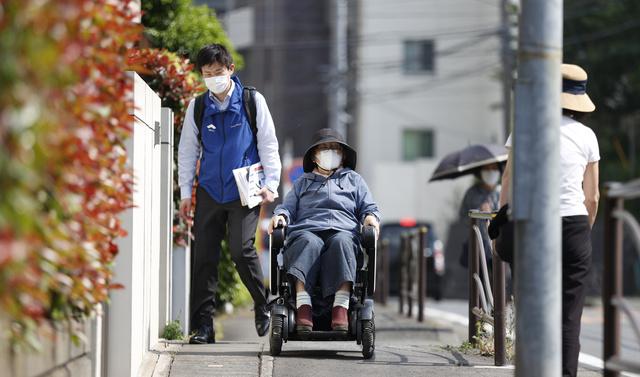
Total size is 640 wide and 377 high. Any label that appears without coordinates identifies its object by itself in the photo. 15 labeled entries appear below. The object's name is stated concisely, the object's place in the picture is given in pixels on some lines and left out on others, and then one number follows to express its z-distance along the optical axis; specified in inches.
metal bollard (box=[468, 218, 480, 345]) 676.1
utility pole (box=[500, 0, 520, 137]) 2036.2
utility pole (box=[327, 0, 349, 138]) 2871.6
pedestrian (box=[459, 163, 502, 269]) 848.9
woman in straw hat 466.9
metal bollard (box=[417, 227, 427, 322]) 1062.9
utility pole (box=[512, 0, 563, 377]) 392.2
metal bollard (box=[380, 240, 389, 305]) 1478.8
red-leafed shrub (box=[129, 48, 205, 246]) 697.9
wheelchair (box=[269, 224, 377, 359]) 560.4
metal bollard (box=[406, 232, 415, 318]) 1166.3
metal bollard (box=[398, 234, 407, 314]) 1232.2
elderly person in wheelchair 563.8
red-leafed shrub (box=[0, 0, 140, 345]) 226.5
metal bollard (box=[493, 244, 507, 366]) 582.6
